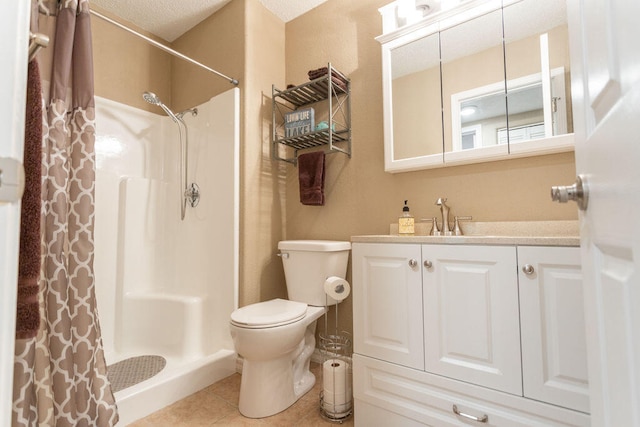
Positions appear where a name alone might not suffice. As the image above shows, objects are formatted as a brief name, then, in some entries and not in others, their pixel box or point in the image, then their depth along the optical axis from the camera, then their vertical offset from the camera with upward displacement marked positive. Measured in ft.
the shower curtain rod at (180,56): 4.89 +3.38
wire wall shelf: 6.29 +2.53
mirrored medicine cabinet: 4.39 +2.29
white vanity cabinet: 3.07 -1.32
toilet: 4.53 -1.59
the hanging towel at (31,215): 1.85 +0.10
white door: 1.16 +0.10
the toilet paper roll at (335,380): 4.66 -2.40
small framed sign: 6.45 +2.24
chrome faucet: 5.02 +0.10
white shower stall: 6.32 -0.30
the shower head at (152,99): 6.17 +2.68
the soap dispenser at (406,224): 5.26 -0.01
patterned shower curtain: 3.39 -0.27
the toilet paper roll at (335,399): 4.66 -2.68
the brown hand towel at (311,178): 6.45 +1.03
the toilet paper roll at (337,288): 5.04 -1.07
